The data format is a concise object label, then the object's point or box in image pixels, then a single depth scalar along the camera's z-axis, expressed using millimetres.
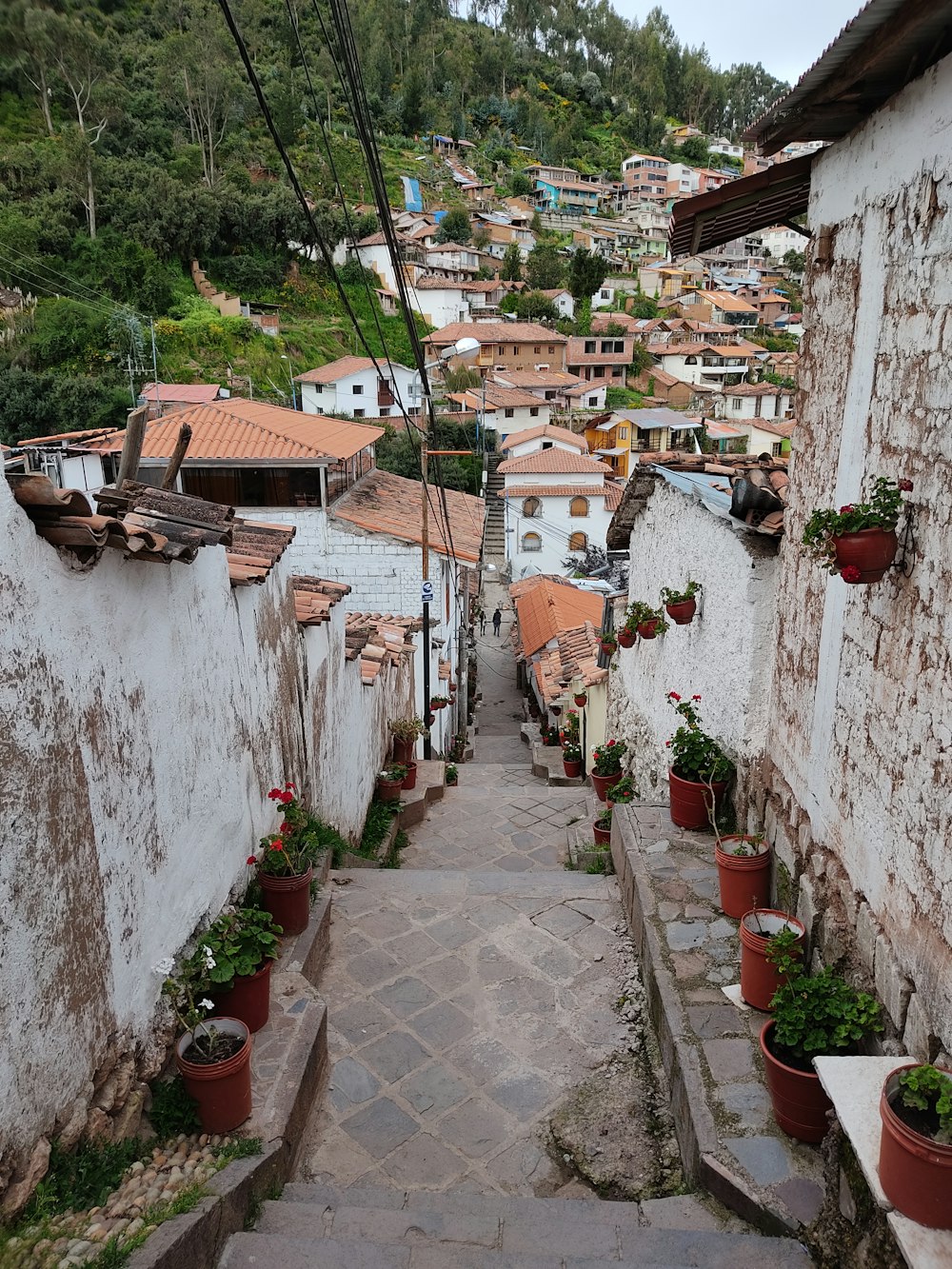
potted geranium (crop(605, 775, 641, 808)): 9227
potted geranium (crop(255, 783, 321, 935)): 5465
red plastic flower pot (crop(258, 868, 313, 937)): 5461
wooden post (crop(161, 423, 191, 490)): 4359
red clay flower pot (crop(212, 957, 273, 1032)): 4340
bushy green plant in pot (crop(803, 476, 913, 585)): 3445
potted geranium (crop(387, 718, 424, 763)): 12391
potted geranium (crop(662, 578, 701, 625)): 7383
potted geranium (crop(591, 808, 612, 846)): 9062
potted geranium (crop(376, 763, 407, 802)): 10891
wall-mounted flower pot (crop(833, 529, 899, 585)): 3441
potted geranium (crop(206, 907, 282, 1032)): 4242
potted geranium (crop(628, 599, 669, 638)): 8602
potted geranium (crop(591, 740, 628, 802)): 10414
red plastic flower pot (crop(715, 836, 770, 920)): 5414
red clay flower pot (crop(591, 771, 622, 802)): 10359
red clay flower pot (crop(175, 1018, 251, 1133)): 3734
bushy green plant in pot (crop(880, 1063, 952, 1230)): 2646
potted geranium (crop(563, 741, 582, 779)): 15719
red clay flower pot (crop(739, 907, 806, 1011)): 4539
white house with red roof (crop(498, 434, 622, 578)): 41281
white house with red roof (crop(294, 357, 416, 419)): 42031
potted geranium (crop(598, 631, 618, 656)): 12176
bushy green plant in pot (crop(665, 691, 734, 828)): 6602
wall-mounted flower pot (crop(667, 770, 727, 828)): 6740
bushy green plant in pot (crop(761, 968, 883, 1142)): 3654
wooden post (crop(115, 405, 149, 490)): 3865
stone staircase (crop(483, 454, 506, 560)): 44625
